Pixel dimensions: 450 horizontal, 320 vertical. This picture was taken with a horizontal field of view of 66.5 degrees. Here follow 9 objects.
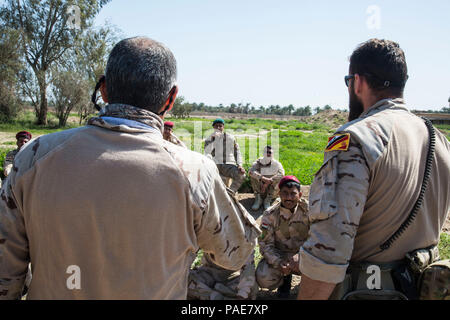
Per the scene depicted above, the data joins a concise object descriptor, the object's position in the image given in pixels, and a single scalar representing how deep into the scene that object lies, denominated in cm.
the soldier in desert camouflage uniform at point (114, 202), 117
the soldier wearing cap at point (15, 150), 722
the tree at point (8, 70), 2506
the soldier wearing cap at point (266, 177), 809
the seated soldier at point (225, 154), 850
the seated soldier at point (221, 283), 375
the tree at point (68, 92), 2800
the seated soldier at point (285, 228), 421
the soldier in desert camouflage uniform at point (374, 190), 147
